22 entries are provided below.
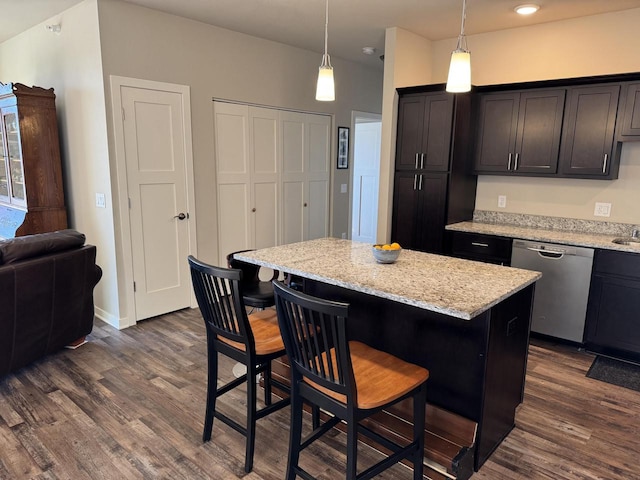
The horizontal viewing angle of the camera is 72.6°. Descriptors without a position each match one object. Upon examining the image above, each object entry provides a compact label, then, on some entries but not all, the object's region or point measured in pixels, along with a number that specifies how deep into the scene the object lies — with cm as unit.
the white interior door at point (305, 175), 502
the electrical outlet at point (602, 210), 363
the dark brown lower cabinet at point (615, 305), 313
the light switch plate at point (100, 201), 370
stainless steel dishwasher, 333
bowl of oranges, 235
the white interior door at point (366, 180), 711
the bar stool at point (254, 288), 288
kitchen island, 194
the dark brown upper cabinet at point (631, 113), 321
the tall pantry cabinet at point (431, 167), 389
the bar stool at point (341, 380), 158
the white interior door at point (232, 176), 434
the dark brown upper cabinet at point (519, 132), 363
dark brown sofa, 276
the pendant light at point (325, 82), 252
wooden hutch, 384
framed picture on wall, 555
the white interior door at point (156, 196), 370
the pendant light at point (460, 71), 215
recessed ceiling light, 336
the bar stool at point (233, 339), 193
